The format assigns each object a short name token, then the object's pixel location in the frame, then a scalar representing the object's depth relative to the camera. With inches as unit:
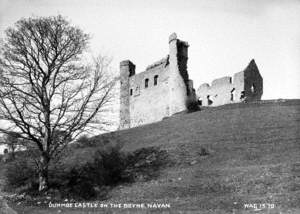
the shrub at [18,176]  778.2
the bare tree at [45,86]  633.6
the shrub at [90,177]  633.6
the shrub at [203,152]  761.0
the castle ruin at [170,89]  1663.8
